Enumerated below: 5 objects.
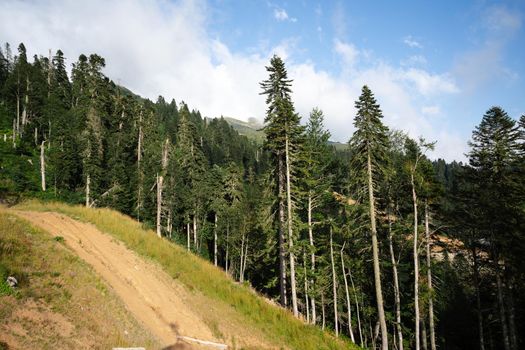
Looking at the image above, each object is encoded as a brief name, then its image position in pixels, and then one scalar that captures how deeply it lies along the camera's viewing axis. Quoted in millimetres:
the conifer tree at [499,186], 21828
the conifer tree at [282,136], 21906
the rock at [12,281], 8695
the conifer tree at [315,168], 24609
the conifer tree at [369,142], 19141
